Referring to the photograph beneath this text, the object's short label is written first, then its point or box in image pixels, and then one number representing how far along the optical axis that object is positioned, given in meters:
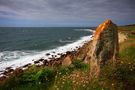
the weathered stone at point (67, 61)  6.59
